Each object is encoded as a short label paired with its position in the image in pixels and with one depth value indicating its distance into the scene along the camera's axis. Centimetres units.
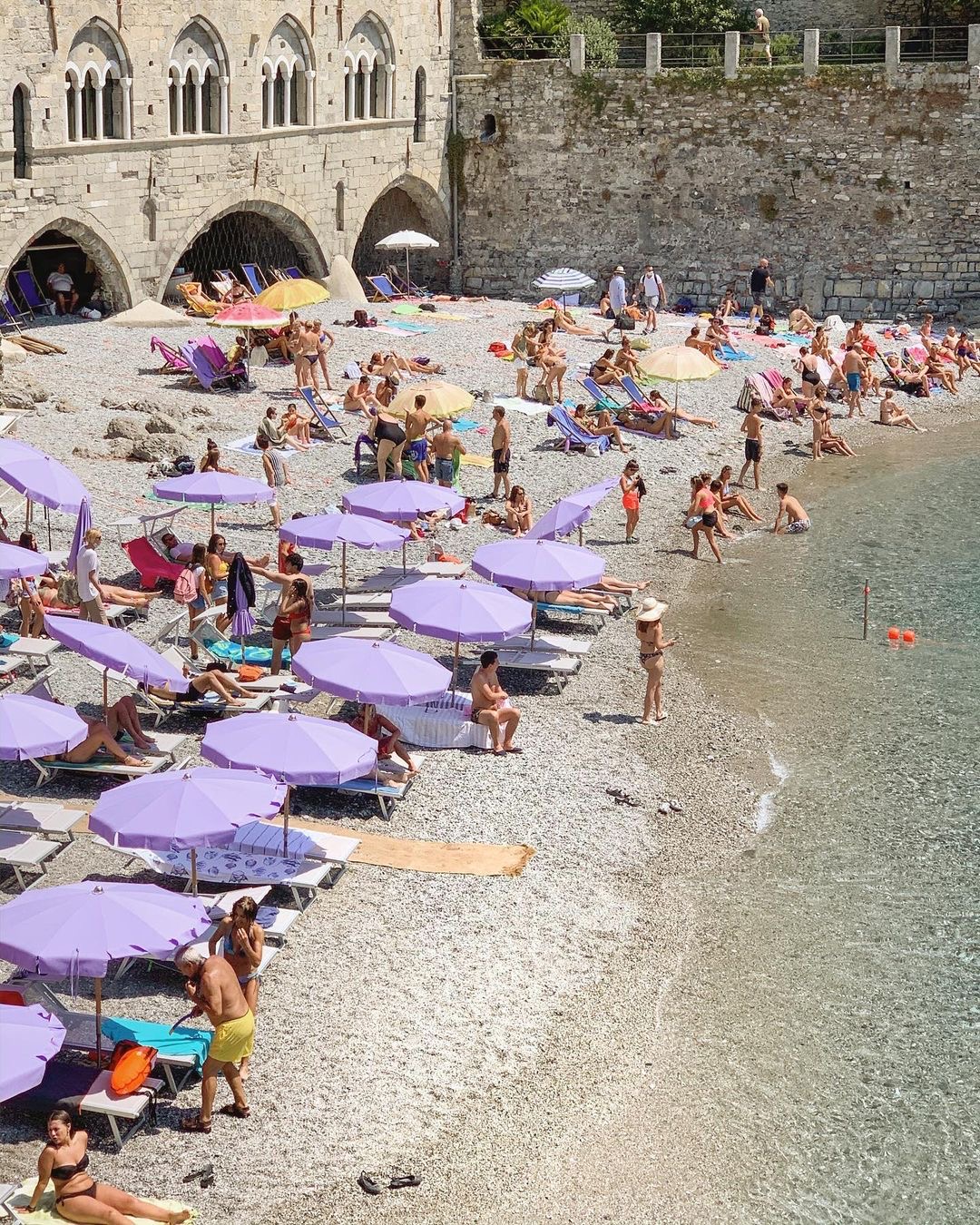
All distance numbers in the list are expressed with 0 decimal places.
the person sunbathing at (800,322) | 3466
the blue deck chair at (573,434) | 2636
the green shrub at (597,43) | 3666
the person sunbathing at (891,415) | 3050
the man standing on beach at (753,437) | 2584
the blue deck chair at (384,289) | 3597
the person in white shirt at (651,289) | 3539
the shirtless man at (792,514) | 2427
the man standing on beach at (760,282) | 3575
